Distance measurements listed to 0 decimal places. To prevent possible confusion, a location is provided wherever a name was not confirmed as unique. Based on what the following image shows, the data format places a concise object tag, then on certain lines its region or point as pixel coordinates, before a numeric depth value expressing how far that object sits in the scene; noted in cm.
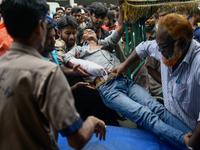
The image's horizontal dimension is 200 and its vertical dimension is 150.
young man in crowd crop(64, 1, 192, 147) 178
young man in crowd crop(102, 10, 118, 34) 514
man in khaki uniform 82
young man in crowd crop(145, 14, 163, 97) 257
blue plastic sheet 195
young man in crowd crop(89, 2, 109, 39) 351
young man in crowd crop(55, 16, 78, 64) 264
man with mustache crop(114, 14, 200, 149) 162
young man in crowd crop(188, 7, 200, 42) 288
